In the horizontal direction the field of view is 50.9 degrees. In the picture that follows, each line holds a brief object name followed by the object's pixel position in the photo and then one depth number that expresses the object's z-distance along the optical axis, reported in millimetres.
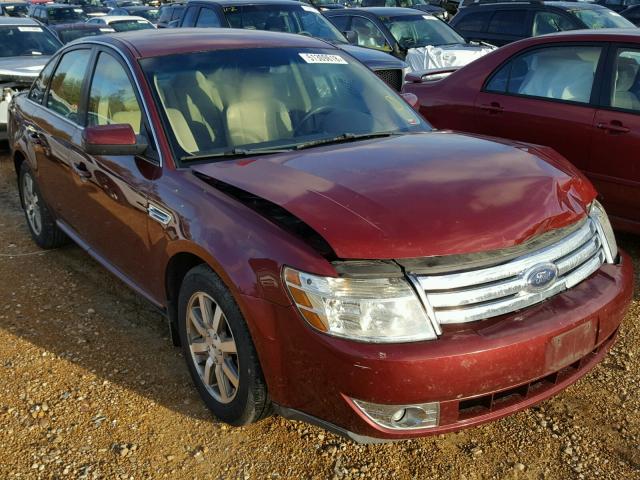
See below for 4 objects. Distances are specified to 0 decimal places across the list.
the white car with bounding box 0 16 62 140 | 8023
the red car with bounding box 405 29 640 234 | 4582
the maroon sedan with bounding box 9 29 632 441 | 2369
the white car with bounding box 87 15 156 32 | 16244
